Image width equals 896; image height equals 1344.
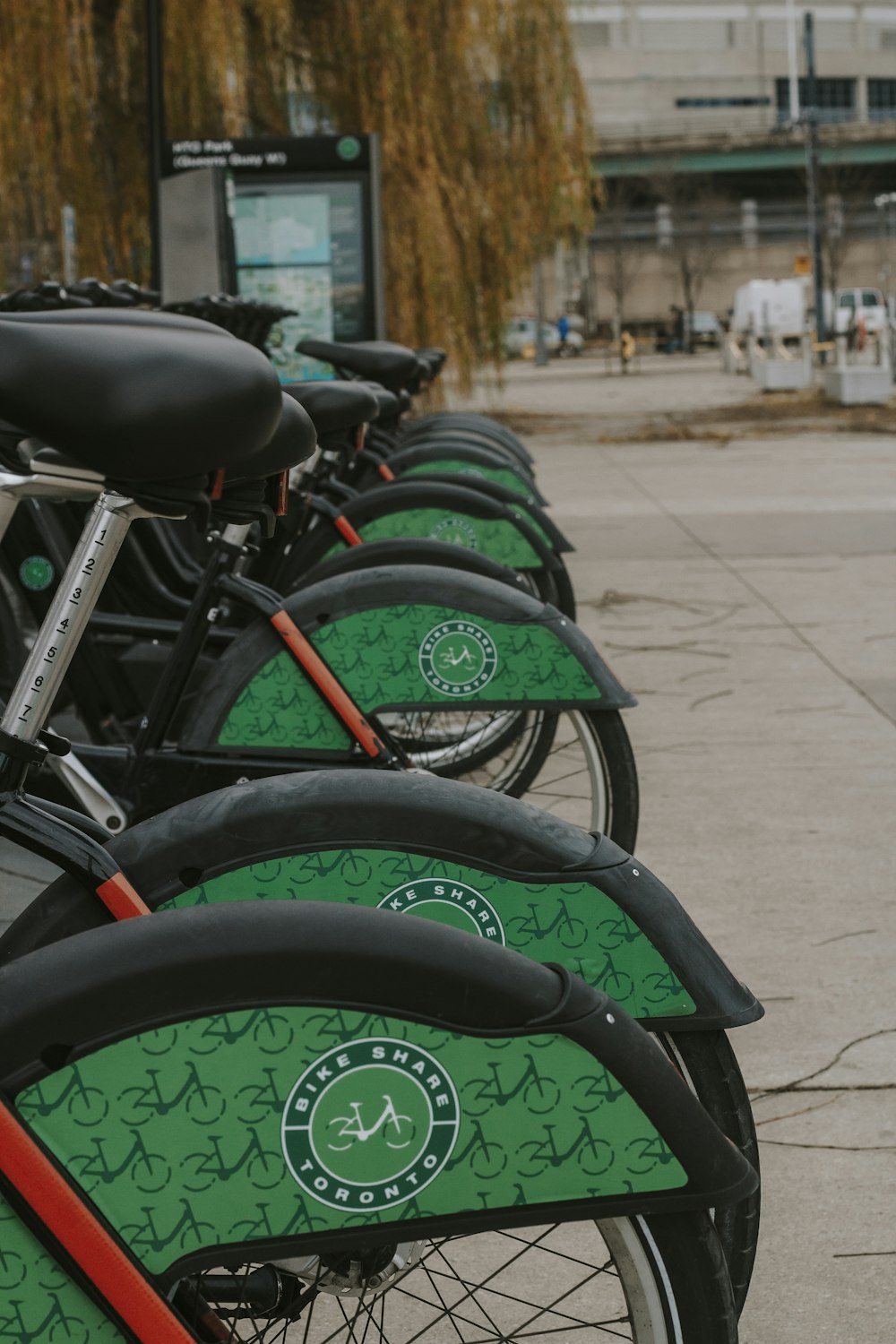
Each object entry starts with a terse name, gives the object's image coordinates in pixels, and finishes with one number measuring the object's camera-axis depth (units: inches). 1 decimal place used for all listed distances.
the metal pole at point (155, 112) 393.7
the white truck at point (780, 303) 1969.7
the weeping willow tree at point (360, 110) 484.1
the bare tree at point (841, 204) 2413.9
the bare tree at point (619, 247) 2628.0
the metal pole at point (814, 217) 1625.2
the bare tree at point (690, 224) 2711.6
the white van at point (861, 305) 2001.7
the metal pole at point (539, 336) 2100.1
